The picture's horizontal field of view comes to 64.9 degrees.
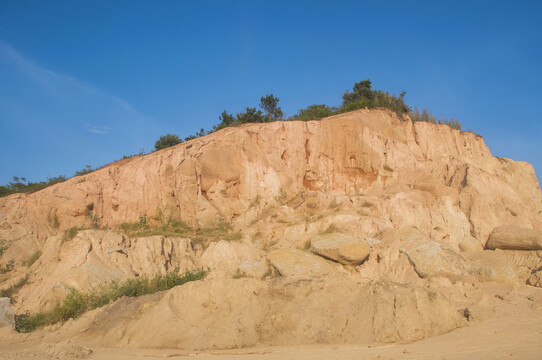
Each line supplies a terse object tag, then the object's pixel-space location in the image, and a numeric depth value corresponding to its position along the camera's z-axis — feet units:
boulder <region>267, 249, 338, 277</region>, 40.14
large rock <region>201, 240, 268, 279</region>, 42.91
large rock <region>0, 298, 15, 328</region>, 34.60
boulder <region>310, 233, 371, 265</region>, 43.73
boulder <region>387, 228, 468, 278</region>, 40.88
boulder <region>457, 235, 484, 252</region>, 51.44
